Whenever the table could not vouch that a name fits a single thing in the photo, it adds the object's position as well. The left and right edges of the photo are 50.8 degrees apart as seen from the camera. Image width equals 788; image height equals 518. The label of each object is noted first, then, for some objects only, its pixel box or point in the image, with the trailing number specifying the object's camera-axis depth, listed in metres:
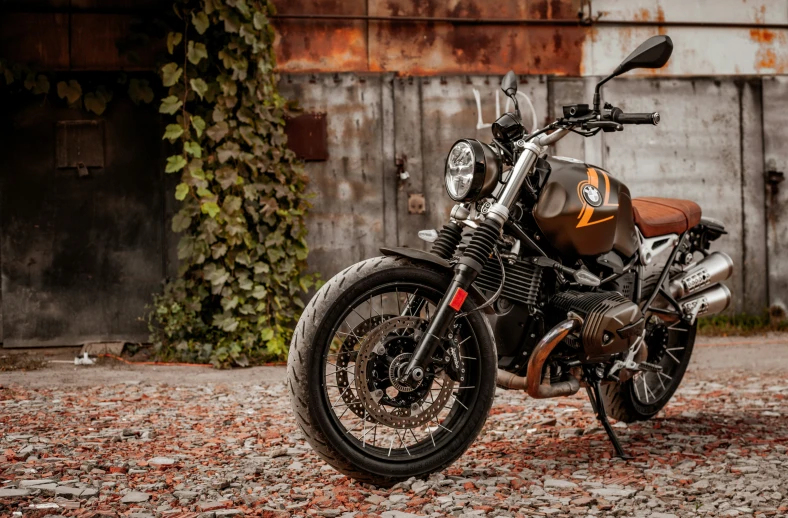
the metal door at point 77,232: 6.97
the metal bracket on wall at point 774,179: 8.05
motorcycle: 3.06
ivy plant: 6.46
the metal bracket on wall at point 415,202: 7.38
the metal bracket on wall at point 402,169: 7.30
